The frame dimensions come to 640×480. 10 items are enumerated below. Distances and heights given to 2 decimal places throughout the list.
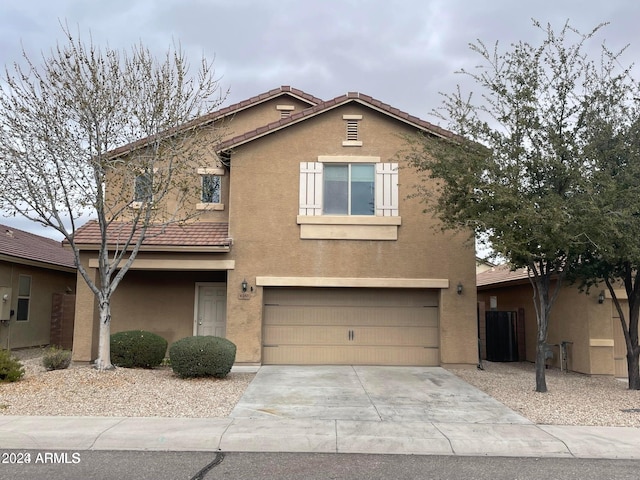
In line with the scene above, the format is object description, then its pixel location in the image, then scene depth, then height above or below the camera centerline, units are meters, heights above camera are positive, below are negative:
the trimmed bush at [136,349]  12.56 -0.96
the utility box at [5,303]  16.27 +0.07
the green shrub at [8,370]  10.69 -1.25
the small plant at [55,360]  12.12 -1.18
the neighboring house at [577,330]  13.52 -0.45
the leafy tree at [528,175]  9.98 +2.62
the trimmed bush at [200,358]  11.43 -1.04
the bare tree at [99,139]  11.20 +3.49
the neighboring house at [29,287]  16.91 +0.62
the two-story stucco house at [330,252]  14.02 +1.44
